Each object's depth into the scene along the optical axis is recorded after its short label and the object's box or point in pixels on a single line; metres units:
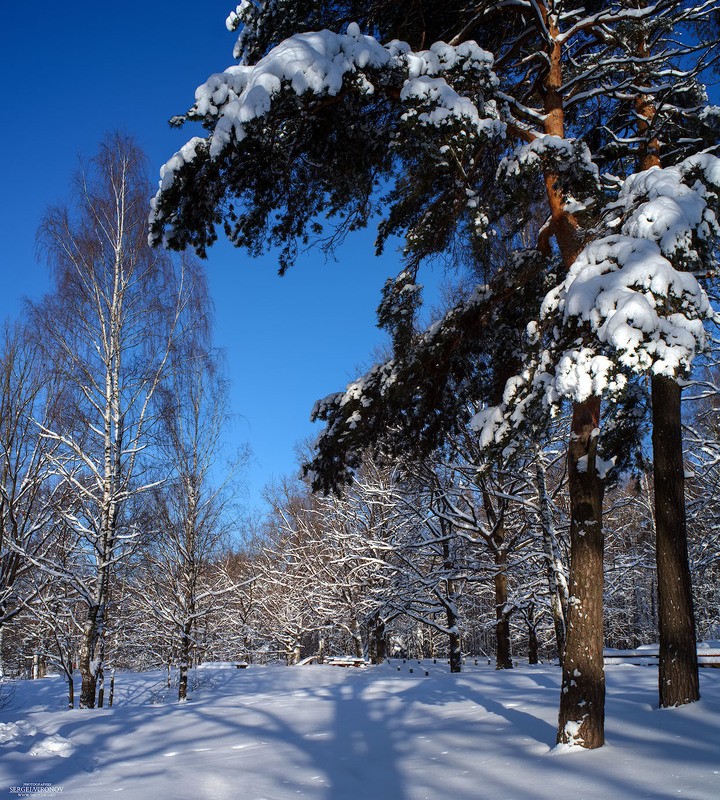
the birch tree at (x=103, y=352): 10.73
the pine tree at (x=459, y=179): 4.90
